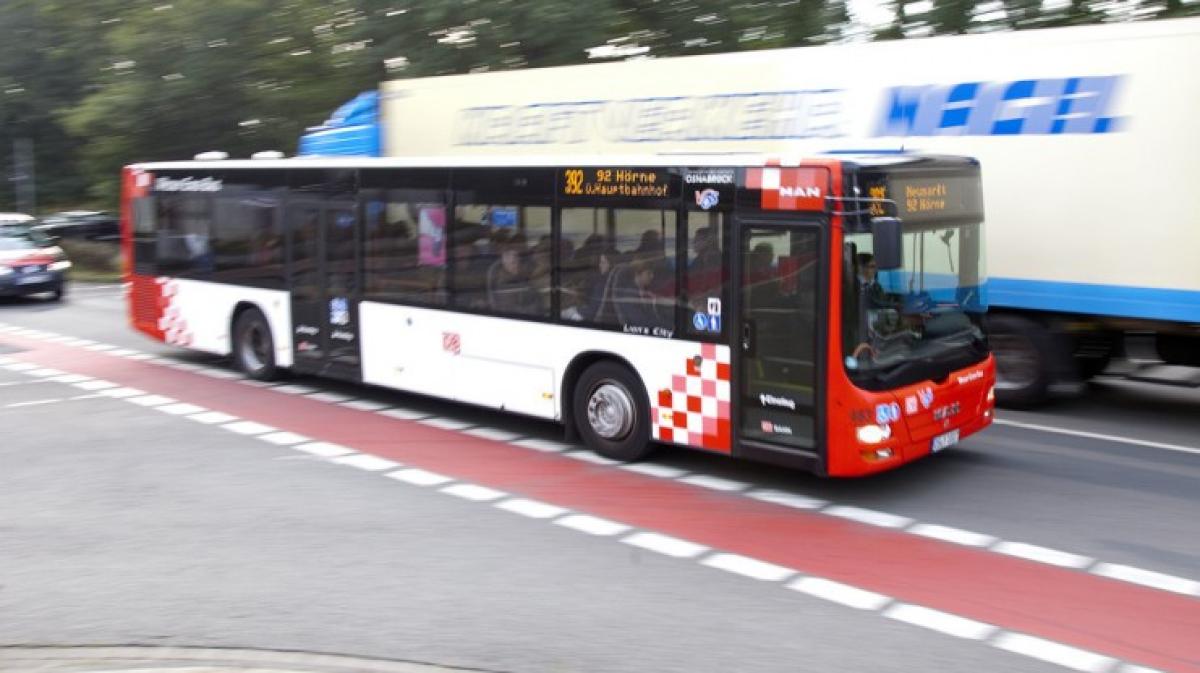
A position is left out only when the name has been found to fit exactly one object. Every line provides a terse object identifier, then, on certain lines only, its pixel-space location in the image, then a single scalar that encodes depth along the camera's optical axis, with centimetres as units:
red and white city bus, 757
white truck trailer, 984
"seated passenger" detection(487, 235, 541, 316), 962
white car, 2341
